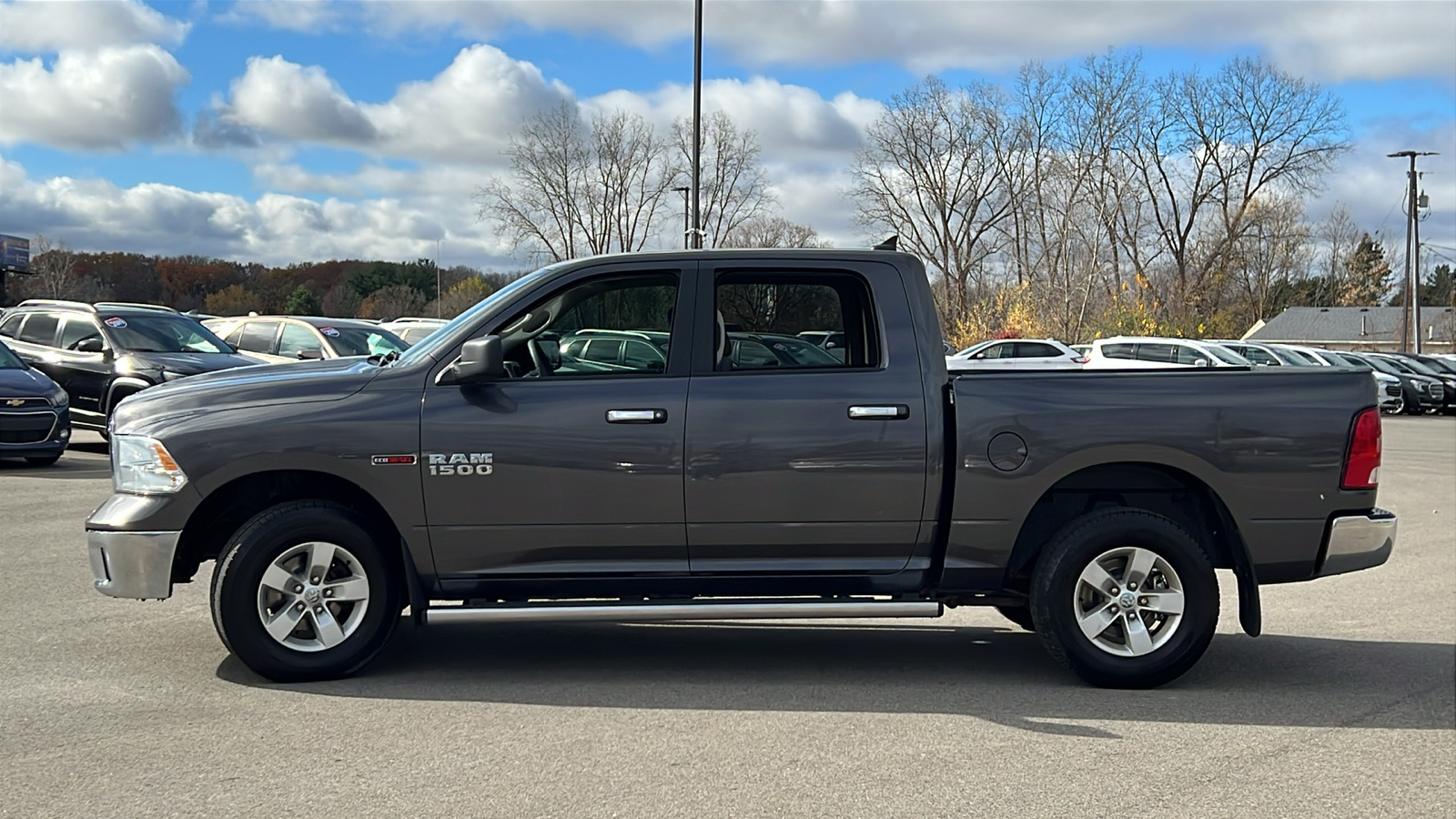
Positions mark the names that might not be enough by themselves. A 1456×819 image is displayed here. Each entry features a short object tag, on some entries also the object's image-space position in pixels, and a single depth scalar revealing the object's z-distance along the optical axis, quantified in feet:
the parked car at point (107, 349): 51.78
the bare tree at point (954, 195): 191.11
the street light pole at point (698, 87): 68.39
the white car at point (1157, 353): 90.79
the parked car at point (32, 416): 46.83
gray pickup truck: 18.97
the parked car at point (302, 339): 63.77
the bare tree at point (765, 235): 187.93
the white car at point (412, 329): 82.98
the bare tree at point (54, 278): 229.54
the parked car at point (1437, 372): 119.75
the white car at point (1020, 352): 99.42
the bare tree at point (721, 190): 153.99
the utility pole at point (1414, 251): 163.43
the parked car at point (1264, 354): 98.27
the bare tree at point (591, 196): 168.45
